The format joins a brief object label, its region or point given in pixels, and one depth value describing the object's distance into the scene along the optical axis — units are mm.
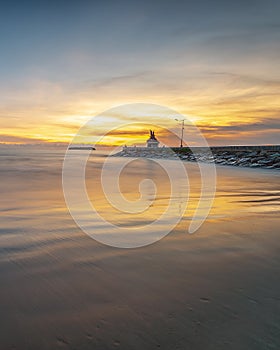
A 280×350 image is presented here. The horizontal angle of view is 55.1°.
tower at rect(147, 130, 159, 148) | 83375
